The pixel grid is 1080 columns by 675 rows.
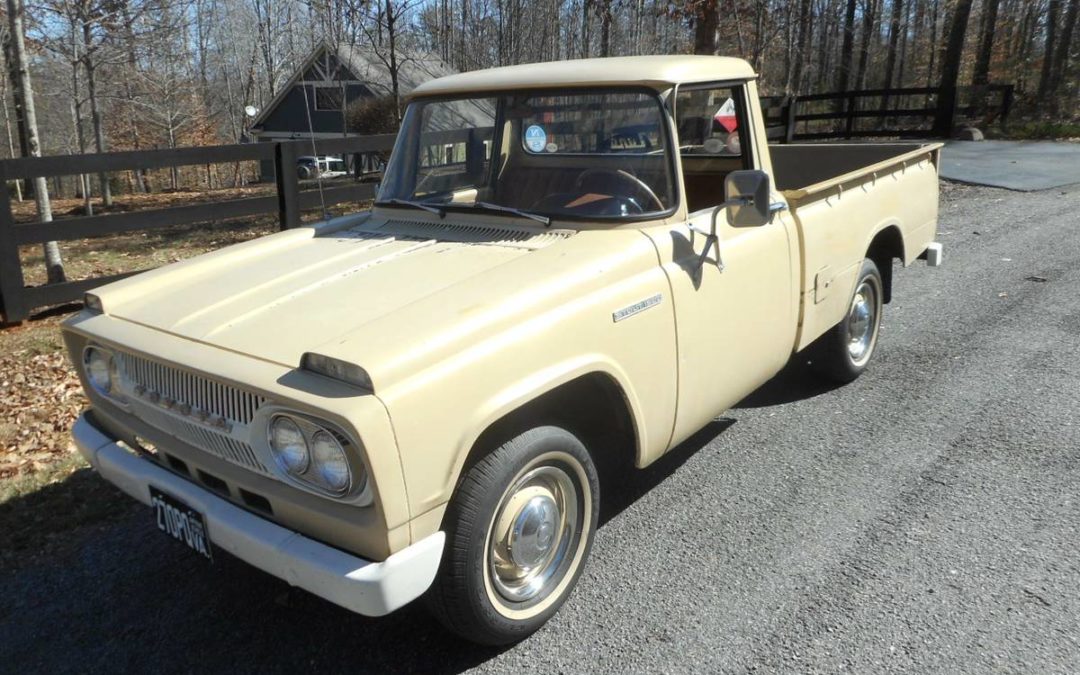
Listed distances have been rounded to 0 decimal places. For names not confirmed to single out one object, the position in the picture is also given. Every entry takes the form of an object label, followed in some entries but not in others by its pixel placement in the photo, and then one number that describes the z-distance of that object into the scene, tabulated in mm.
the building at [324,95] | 19672
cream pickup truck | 2408
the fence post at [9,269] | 6629
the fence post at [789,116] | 17281
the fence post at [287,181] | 8492
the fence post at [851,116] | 20250
